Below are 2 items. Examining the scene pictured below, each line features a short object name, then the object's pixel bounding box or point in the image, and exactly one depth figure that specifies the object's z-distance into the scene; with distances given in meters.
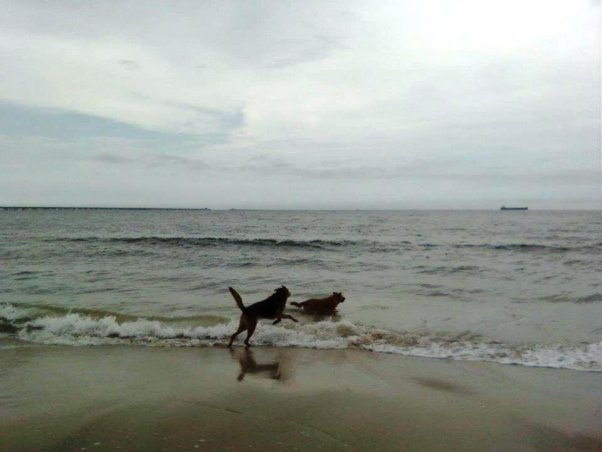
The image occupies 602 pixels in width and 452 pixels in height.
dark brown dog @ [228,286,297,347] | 7.07
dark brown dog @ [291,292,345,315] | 9.43
